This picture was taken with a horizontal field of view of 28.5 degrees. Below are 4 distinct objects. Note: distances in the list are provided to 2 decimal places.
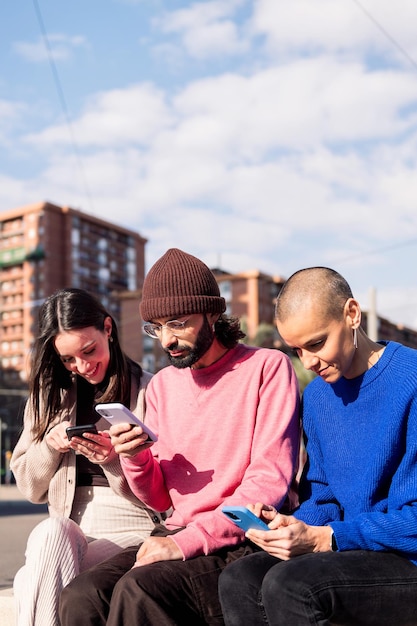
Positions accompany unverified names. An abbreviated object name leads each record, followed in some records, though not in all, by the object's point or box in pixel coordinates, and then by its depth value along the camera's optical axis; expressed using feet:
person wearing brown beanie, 9.09
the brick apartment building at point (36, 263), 385.91
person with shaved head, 8.02
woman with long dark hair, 11.47
